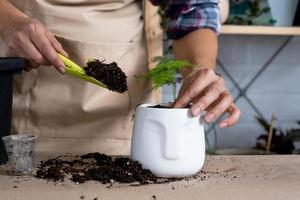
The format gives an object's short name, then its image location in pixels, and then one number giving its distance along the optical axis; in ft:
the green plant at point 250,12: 9.20
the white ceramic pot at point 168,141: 4.03
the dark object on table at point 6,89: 4.17
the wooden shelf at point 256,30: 8.61
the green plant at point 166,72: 4.24
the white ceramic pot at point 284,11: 9.84
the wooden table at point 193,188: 3.68
